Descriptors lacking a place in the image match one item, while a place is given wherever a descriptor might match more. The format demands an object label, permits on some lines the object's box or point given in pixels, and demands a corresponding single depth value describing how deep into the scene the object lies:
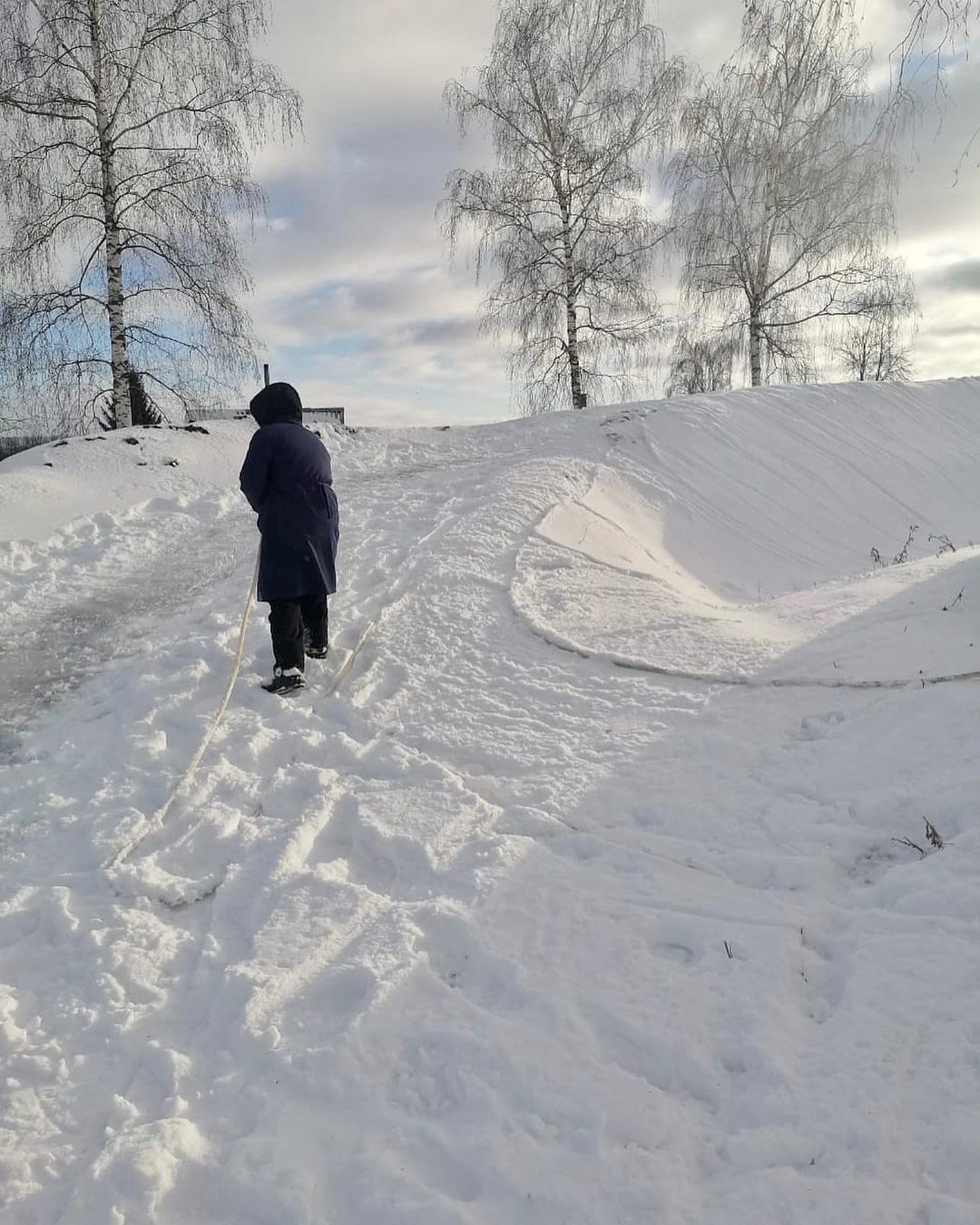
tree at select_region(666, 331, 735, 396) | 21.17
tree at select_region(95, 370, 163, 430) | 12.80
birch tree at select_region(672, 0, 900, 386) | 18.44
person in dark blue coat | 5.00
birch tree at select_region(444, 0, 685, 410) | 17.09
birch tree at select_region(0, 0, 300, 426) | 11.34
